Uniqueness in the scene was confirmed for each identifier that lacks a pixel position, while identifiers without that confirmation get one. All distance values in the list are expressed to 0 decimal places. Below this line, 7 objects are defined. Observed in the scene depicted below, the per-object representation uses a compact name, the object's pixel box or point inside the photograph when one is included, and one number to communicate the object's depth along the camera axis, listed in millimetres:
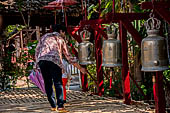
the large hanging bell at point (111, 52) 6947
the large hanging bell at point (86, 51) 8750
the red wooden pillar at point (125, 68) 8878
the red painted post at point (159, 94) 6975
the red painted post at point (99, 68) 11196
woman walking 8447
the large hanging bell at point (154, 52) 5702
